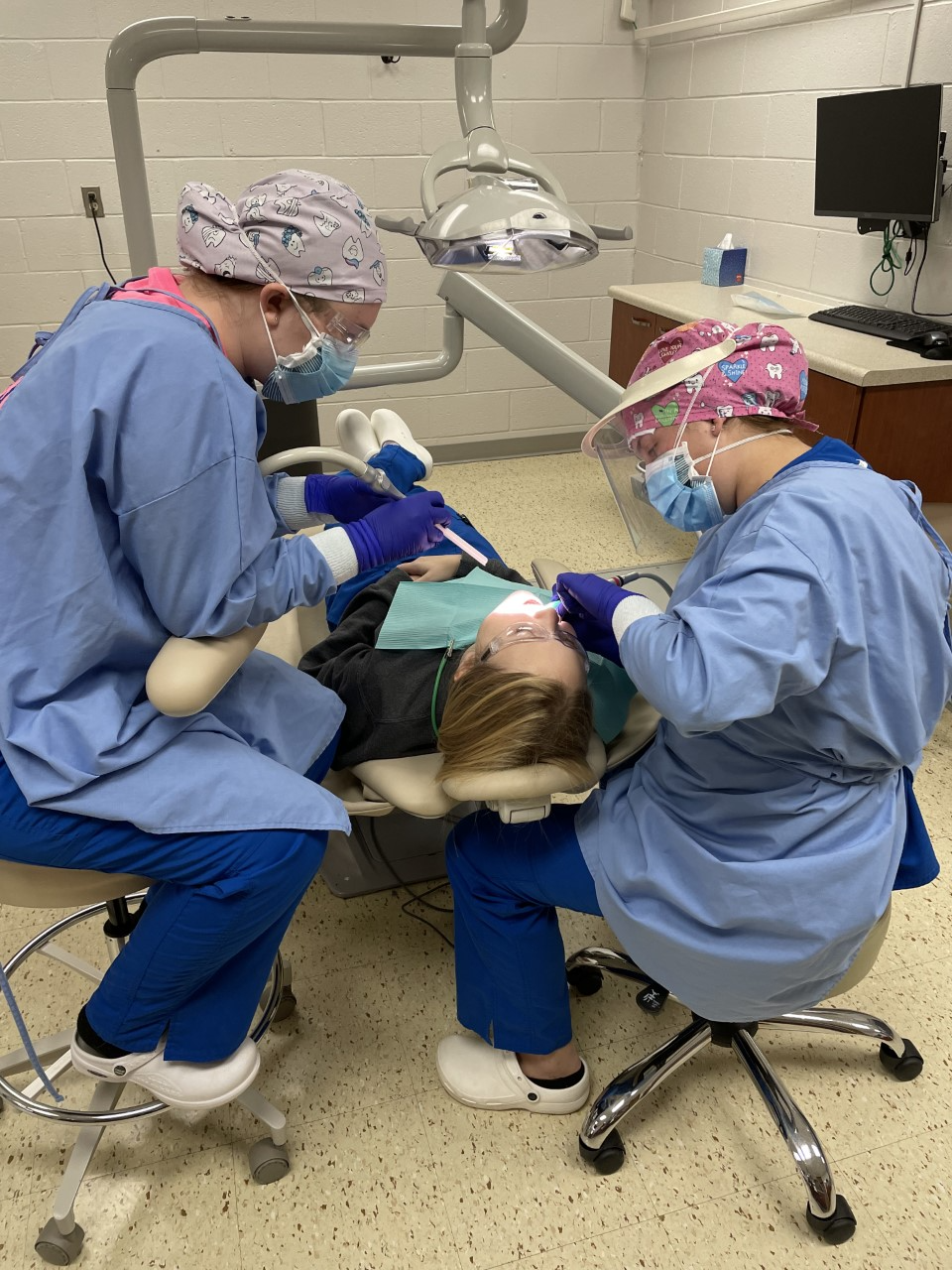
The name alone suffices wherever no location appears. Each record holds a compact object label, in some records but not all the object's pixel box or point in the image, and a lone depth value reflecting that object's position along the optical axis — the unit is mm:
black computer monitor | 2676
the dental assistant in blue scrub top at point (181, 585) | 1081
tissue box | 3727
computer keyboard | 2746
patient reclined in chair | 1276
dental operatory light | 1266
